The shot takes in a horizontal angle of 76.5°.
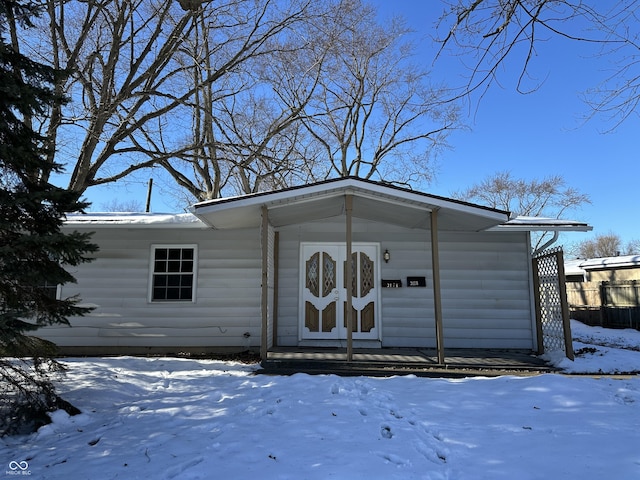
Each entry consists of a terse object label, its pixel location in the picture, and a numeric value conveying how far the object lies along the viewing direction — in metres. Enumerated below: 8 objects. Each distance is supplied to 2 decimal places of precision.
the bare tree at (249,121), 11.45
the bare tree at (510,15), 3.26
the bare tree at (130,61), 9.49
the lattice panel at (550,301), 7.27
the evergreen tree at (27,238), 4.07
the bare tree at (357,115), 16.42
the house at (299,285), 8.22
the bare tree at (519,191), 29.27
